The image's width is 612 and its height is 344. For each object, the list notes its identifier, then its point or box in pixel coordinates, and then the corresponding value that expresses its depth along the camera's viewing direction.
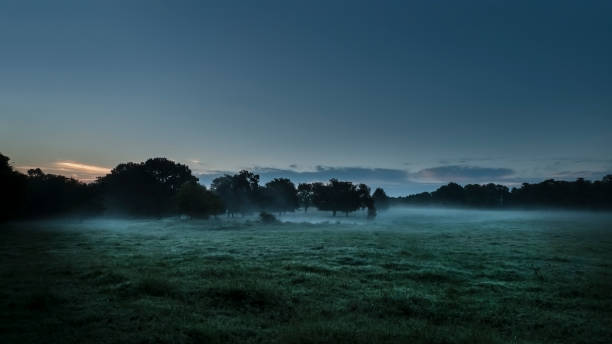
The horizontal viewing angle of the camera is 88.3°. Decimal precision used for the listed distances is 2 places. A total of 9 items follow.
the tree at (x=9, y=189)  48.22
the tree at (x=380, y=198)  188.20
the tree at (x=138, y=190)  100.00
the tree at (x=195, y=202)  79.94
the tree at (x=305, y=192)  148.88
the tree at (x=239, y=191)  112.88
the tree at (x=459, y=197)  191.50
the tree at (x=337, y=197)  124.69
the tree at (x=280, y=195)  124.44
